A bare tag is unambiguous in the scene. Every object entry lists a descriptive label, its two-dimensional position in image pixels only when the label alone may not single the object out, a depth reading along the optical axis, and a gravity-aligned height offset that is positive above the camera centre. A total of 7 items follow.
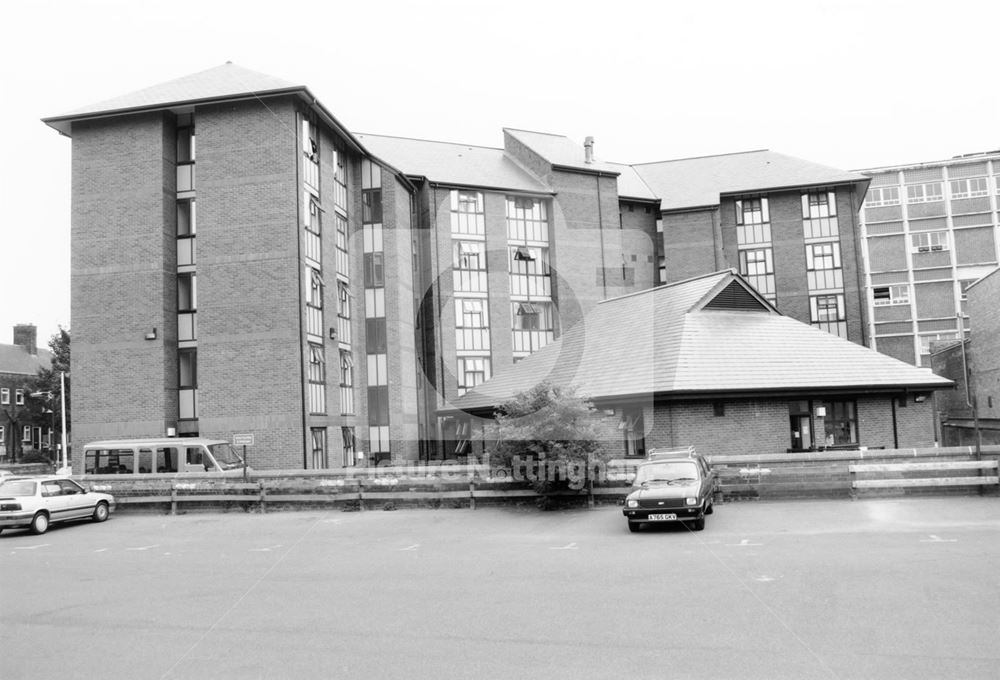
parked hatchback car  15.29 -1.63
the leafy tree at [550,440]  19.36 -0.66
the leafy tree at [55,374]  57.19 +4.37
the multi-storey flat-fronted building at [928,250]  67.25 +12.53
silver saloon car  18.95 -1.70
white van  25.84 -0.86
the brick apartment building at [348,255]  29.44 +7.55
